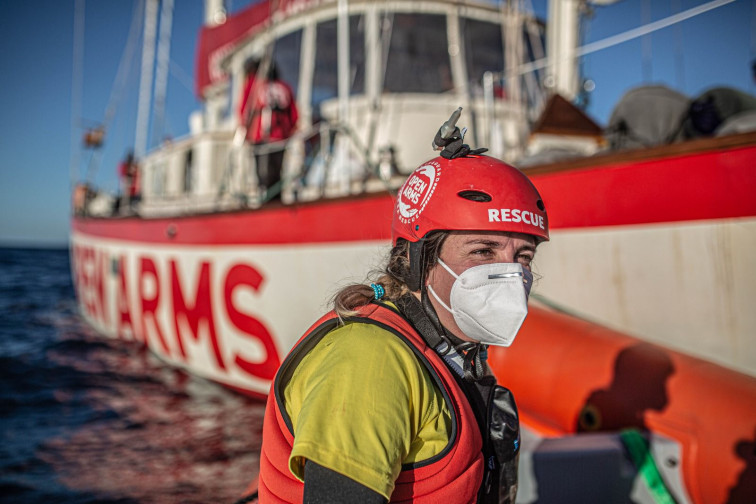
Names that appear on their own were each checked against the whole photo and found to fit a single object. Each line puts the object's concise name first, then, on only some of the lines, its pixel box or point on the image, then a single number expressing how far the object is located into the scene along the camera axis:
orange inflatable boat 2.08
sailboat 2.30
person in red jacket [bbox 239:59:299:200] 5.39
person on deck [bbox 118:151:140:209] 9.24
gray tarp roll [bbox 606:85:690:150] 3.26
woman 0.84
